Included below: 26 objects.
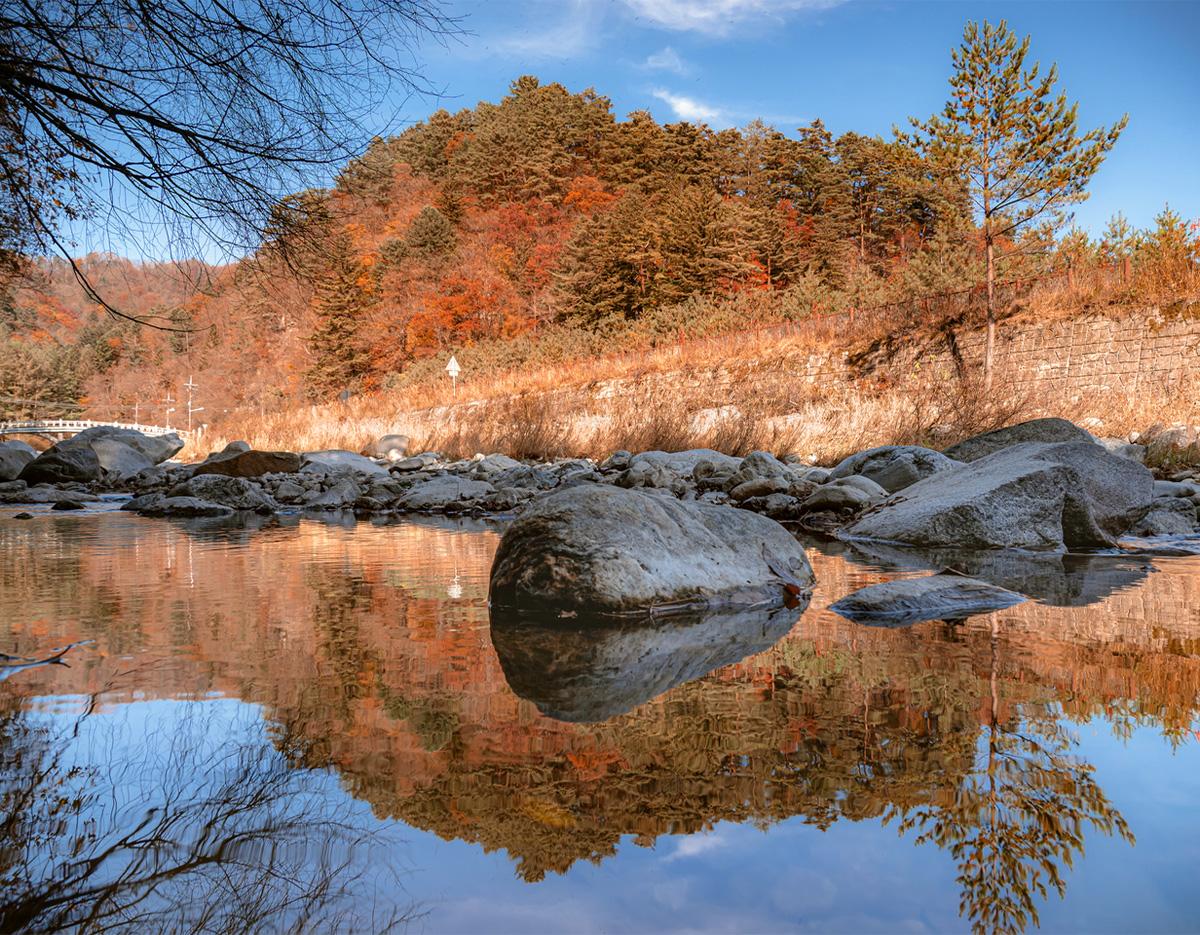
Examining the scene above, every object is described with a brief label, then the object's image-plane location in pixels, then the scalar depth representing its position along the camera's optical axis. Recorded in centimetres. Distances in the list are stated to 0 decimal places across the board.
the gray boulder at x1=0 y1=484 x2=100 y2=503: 1010
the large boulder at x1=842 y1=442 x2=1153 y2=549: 507
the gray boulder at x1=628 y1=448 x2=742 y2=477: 973
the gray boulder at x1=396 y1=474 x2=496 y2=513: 887
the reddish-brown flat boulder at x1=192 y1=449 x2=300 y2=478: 1252
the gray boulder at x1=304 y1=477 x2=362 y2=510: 954
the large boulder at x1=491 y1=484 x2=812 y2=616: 308
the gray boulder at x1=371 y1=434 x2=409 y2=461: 1836
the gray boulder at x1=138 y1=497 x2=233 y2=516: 845
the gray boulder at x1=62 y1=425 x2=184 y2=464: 1523
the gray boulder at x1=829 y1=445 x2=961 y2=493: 759
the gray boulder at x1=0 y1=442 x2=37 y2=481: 1290
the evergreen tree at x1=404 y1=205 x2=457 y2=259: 4134
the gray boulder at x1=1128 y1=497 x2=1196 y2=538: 601
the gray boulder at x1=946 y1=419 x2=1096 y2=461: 761
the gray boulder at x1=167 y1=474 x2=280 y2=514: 932
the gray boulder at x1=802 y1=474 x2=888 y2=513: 680
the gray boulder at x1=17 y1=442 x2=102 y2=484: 1289
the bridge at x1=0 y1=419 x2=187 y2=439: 3291
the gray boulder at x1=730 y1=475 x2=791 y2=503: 766
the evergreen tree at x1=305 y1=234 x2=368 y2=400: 4048
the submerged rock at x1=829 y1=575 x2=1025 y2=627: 307
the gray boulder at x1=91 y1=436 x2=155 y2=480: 1385
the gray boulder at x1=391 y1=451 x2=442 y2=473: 1410
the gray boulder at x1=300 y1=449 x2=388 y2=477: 1261
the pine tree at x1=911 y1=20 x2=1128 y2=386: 1691
